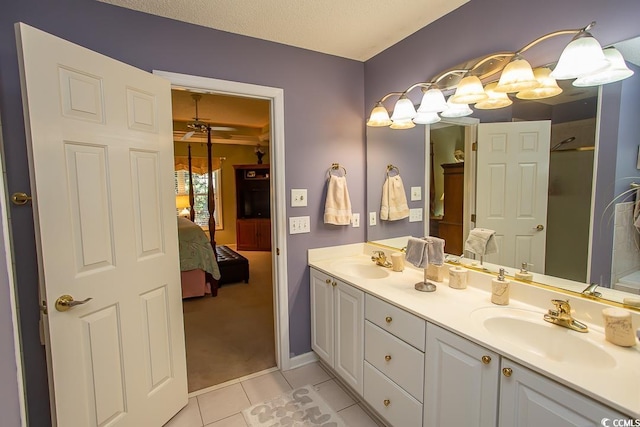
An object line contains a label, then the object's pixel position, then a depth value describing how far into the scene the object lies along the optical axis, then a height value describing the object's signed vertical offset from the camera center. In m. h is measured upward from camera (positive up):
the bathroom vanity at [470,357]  0.96 -0.67
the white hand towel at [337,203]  2.43 -0.12
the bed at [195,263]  3.79 -0.90
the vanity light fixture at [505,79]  1.19 +0.48
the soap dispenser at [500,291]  1.51 -0.52
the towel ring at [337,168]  2.50 +0.16
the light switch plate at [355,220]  2.62 -0.28
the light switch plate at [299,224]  2.38 -0.28
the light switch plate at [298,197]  2.36 -0.07
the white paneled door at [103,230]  1.31 -0.19
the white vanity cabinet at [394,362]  1.47 -0.91
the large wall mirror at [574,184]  1.25 +0.00
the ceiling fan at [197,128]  4.40 +0.91
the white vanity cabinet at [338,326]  1.89 -0.94
